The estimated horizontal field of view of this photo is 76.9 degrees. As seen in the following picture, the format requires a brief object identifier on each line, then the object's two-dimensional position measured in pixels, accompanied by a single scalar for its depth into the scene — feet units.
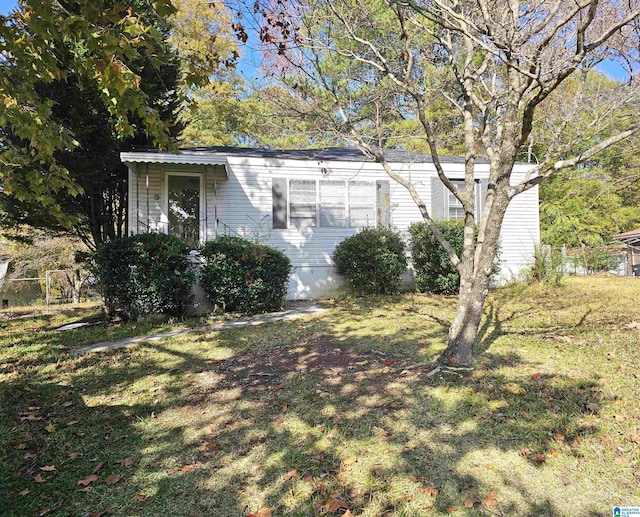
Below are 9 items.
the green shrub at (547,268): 31.19
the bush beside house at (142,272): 24.29
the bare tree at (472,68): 11.62
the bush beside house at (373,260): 30.71
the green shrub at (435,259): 31.63
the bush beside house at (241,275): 25.77
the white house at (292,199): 31.71
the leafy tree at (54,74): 10.13
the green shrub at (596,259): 38.29
